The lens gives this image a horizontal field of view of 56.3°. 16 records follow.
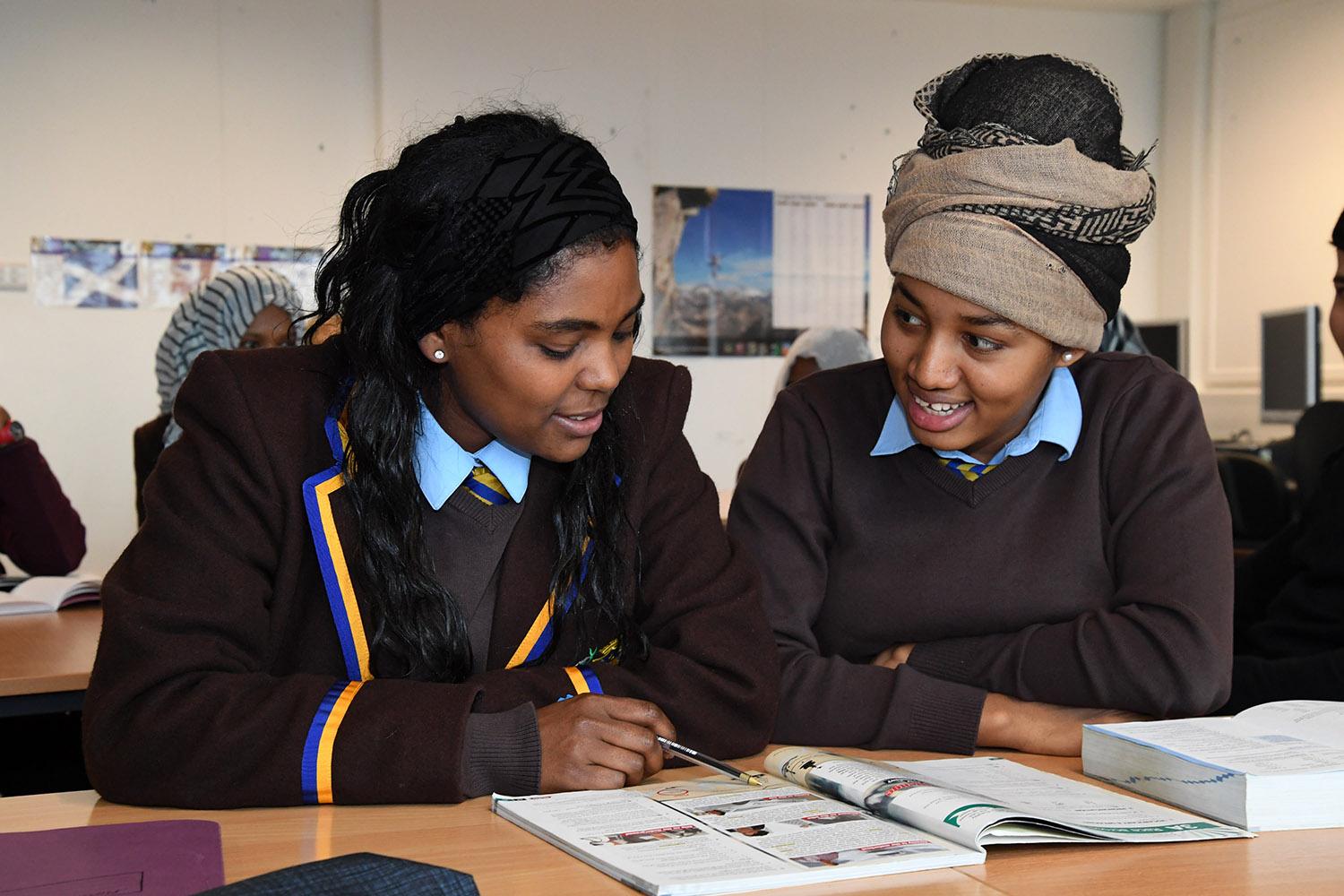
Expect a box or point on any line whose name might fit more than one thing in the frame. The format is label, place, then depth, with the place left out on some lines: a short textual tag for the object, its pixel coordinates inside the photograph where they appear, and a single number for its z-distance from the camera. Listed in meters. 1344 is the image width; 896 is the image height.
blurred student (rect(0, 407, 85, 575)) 3.02
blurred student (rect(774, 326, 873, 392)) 3.98
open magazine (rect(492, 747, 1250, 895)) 0.88
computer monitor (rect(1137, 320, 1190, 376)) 5.84
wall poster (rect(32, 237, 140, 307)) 5.04
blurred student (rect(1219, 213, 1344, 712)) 1.69
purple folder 0.85
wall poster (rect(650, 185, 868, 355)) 5.95
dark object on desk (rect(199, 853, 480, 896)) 0.71
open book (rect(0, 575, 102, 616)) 2.32
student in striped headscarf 3.69
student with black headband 1.14
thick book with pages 1.02
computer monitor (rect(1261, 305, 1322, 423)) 5.10
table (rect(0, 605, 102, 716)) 1.73
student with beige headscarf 1.41
